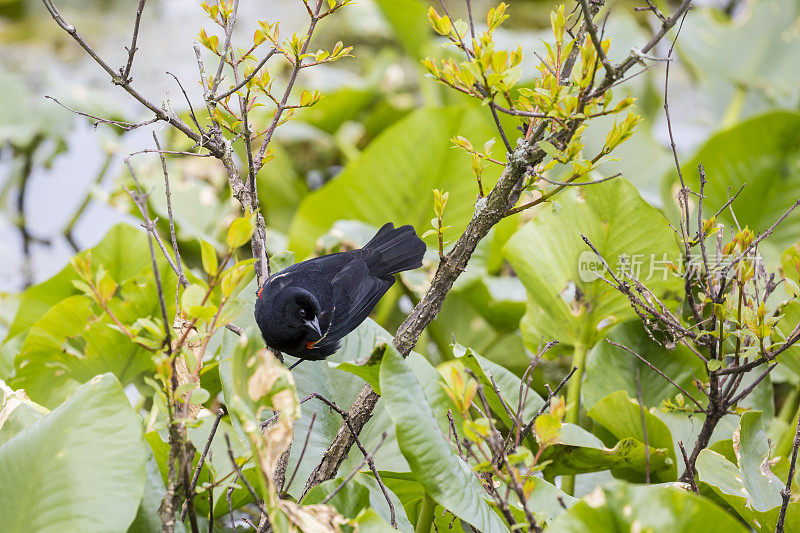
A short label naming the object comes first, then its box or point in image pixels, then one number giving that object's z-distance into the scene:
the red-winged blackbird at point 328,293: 9.05
